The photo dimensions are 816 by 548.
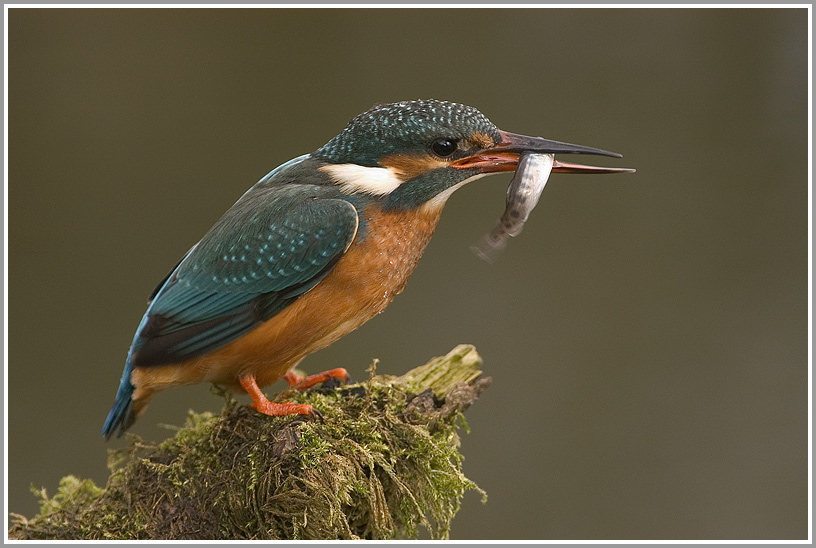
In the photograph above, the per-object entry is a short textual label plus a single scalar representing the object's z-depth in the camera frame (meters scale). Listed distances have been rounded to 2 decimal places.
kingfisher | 4.85
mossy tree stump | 4.47
